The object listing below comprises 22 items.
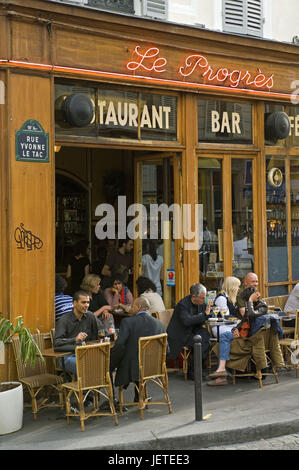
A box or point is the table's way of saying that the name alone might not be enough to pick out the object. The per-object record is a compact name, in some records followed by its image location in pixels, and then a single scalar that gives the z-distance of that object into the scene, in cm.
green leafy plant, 775
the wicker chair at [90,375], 743
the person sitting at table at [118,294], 1094
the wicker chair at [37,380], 812
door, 1105
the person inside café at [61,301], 929
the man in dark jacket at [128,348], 801
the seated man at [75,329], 804
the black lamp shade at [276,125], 1182
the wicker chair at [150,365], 789
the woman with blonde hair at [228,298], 999
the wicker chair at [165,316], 1002
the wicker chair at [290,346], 991
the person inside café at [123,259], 1255
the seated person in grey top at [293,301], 1089
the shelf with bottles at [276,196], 1194
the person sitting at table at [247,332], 913
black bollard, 754
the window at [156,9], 1041
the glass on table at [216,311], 961
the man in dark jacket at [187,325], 942
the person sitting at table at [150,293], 1026
